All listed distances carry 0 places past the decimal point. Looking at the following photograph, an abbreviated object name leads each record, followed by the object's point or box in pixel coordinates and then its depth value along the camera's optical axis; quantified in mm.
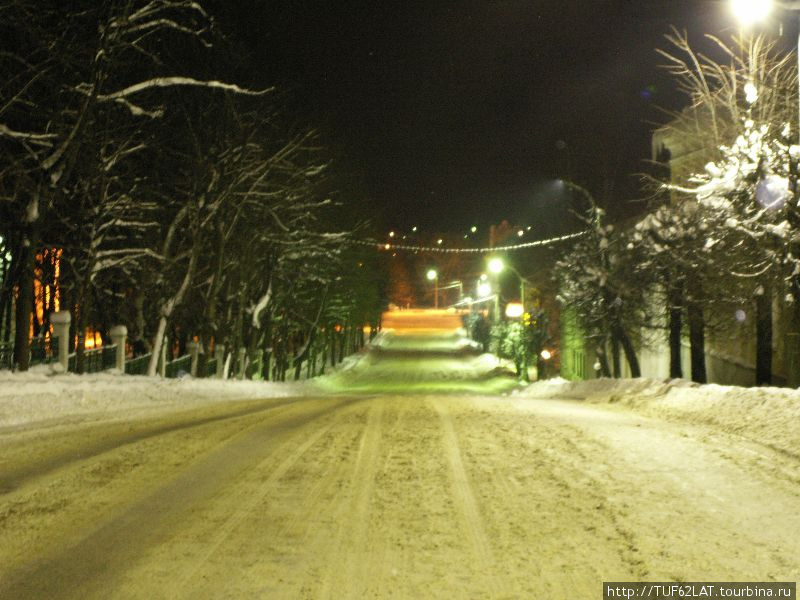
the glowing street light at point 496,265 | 60069
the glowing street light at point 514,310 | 59000
